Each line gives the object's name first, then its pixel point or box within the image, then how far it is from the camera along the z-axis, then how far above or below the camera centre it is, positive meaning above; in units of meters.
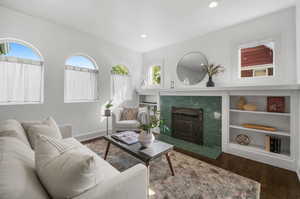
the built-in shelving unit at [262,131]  2.13 -0.57
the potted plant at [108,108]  3.40 -0.27
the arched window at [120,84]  3.95 +0.48
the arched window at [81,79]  3.15 +0.52
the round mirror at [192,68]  3.23 +0.84
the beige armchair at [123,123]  3.14 -0.59
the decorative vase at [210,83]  2.94 +0.38
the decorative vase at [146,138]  1.85 -0.58
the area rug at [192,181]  1.52 -1.12
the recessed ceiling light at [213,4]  2.11 +1.61
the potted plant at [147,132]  1.85 -0.49
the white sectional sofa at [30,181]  0.61 -0.47
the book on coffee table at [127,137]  2.01 -0.65
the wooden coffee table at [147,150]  1.59 -0.70
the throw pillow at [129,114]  3.43 -0.41
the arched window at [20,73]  2.39 +0.51
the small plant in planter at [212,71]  2.94 +0.67
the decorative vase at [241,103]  2.62 -0.08
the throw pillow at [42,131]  1.62 -0.42
